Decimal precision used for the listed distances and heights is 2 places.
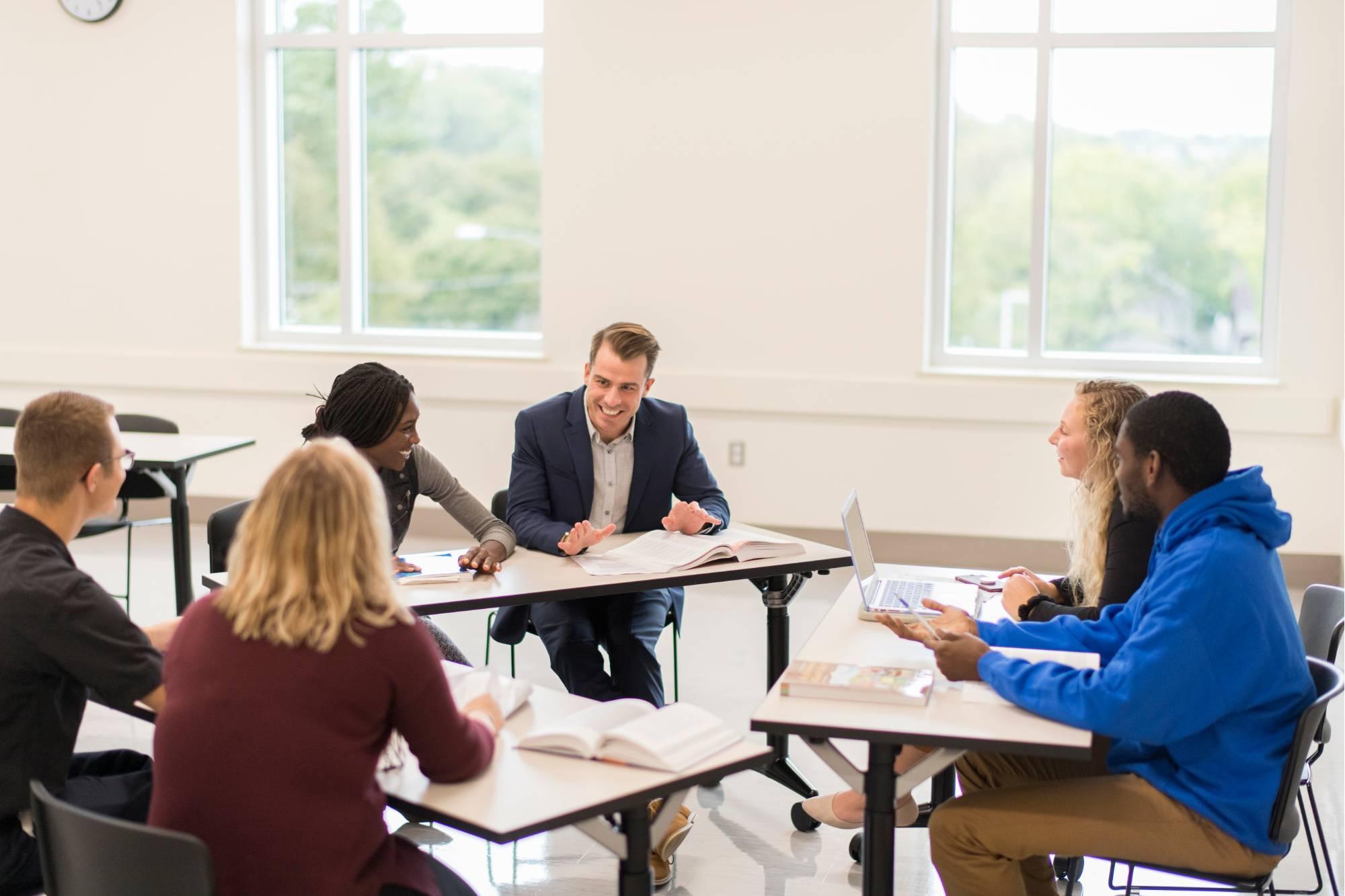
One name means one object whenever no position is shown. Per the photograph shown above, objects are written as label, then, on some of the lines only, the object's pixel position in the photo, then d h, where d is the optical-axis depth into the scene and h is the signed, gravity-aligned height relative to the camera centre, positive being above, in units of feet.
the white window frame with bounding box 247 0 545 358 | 22.15 +2.17
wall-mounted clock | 22.31 +5.38
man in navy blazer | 10.99 -1.45
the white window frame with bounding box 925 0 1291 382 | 19.22 +1.39
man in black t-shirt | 6.58 -1.55
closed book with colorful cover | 7.06 -1.89
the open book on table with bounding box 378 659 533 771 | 7.07 -1.96
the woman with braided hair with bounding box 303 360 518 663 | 10.11 -0.75
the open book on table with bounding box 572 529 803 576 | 10.32 -1.78
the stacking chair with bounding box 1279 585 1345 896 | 8.58 -1.90
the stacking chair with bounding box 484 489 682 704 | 12.55 -1.66
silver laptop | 9.08 -1.86
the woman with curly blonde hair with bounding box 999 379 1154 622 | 8.50 -1.27
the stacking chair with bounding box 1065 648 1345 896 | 6.80 -2.26
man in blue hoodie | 6.64 -1.83
